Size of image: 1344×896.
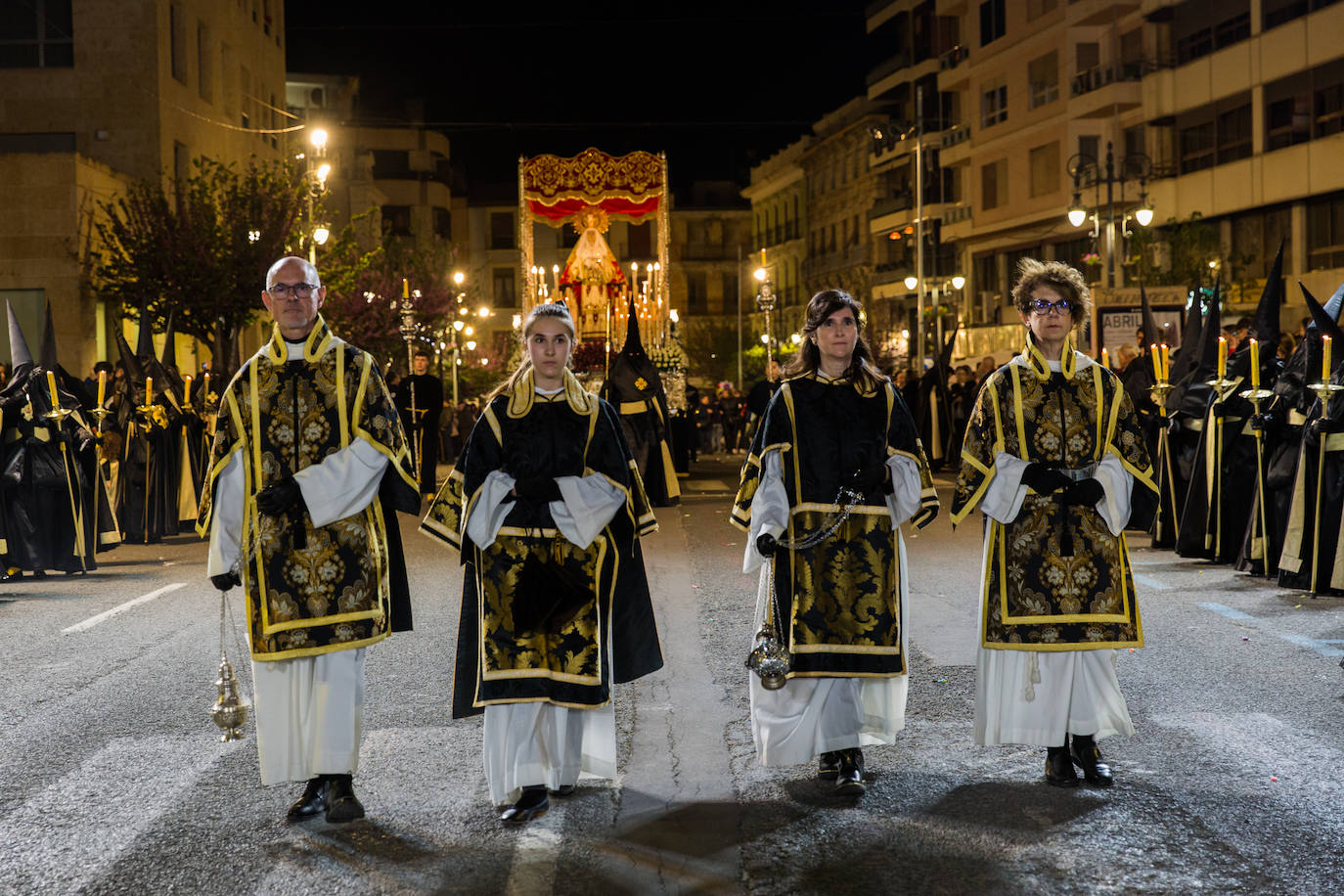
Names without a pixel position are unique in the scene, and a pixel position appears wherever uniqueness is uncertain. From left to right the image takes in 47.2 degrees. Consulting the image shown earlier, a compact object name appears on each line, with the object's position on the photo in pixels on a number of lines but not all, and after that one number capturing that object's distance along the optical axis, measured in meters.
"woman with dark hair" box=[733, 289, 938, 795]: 5.84
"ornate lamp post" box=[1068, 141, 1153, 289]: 29.04
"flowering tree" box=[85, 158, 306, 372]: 28.67
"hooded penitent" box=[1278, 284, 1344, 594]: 10.56
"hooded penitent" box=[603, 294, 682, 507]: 17.55
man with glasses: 5.38
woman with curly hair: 5.83
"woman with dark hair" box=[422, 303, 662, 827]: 5.42
